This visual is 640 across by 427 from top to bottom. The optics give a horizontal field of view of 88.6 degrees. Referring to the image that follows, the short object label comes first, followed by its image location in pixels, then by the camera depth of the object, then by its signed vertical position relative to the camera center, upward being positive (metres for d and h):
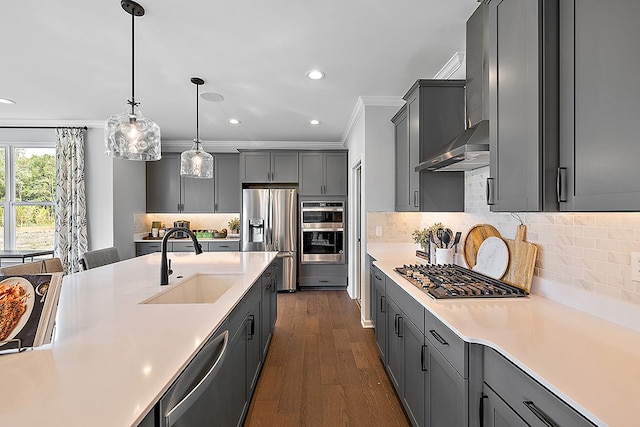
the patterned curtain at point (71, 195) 4.46 +0.21
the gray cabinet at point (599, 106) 0.94 +0.34
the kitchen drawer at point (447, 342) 1.27 -0.57
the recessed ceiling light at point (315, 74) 2.94 +1.24
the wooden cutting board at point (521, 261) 1.80 -0.28
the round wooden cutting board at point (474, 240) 2.33 -0.21
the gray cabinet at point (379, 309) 2.69 -0.86
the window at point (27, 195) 4.61 +0.22
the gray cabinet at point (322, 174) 5.57 +0.63
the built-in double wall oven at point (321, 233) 5.47 -0.37
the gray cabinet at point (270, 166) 5.59 +0.77
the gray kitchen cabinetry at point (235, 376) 1.13 -0.77
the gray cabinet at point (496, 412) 1.03 -0.68
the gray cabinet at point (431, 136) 2.62 +0.62
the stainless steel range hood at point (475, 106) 1.78 +0.64
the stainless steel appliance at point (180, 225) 5.84 -0.26
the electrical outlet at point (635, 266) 1.24 -0.21
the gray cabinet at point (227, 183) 5.90 +0.50
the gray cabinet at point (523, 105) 1.24 +0.44
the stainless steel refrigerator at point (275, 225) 5.39 -0.23
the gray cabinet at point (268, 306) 2.74 -0.89
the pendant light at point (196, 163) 3.21 +0.47
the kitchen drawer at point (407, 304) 1.77 -0.57
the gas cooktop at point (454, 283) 1.72 -0.42
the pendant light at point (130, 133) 2.08 +0.50
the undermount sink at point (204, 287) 2.20 -0.55
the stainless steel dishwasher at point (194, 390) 0.85 -0.51
